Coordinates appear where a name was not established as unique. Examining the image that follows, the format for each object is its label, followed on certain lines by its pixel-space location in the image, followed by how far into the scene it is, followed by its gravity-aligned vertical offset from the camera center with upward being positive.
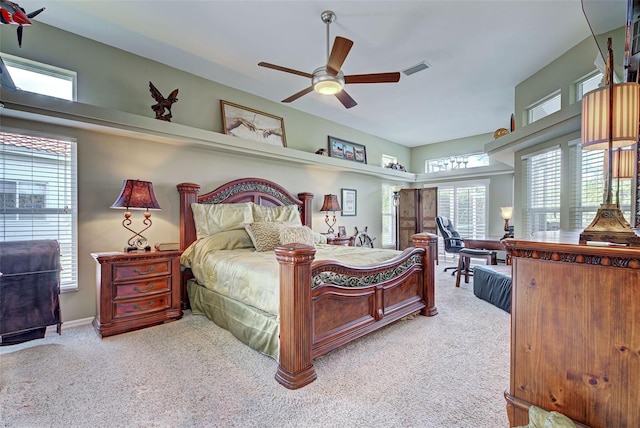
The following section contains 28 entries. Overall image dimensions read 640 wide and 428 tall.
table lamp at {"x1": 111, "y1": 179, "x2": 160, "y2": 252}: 2.88 +0.12
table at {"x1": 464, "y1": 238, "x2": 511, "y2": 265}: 4.45 -0.52
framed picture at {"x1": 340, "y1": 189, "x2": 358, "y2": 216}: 5.98 +0.20
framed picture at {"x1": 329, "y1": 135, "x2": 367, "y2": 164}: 5.68 +1.30
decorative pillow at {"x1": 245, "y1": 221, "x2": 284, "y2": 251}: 3.42 -0.29
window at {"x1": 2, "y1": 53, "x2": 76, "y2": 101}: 2.72 +1.34
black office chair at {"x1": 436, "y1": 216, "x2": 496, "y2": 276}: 4.64 -0.66
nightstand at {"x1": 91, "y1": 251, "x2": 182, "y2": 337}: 2.72 -0.82
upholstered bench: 3.42 -0.95
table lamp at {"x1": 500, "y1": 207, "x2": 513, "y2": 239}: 5.21 -0.06
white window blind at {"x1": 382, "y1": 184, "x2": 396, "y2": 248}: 7.02 -0.16
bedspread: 2.27 -0.54
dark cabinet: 2.42 -0.70
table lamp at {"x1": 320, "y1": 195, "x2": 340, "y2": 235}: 5.22 +0.14
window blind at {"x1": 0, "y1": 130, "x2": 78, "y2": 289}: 2.67 +0.17
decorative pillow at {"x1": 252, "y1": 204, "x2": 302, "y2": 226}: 4.07 -0.04
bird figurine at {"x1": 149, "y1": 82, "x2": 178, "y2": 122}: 3.34 +1.30
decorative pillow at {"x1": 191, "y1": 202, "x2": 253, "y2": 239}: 3.65 -0.09
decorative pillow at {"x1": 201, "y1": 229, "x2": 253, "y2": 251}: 3.38 -0.36
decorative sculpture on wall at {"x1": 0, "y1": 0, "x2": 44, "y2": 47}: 1.56 +1.11
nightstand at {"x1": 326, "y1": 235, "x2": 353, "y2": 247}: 4.88 -0.51
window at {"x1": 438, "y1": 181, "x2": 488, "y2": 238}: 6.82 +0.14
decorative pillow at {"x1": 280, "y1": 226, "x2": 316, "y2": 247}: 3.48 -0.30
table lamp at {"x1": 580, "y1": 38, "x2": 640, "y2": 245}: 1.22 +0.41
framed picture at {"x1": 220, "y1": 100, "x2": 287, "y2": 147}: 4.15 +1.36
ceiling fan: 2.55 +1.29
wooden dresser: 1.03 -0.48
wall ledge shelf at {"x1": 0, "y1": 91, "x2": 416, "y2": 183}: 2.55 +0.92
